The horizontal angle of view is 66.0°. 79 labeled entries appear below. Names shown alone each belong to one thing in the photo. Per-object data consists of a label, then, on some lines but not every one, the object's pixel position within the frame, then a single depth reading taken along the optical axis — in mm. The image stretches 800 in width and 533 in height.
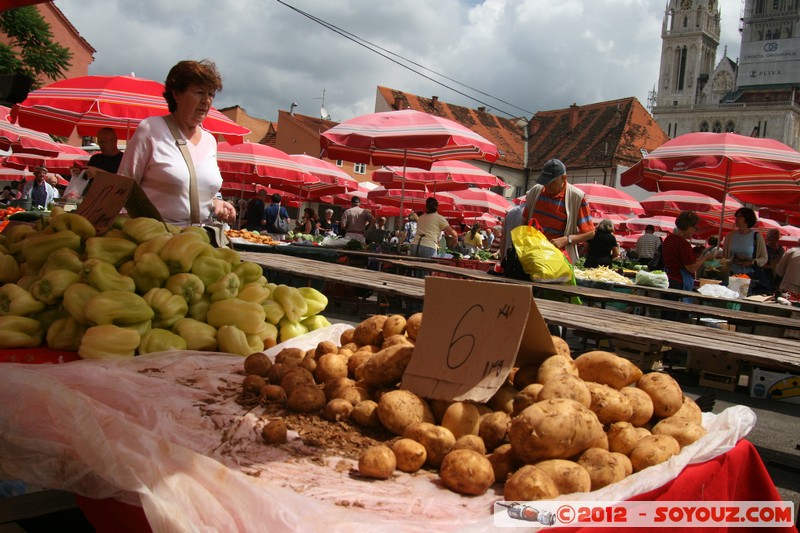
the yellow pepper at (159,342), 2293
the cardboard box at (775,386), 4320
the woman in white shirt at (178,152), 3184
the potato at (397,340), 2100
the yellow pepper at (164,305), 2344
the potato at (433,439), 1584
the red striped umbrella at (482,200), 18438
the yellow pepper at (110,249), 2449
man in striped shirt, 5329
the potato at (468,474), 1423
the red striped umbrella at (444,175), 13055
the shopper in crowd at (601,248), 10117
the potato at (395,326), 2275
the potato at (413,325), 2189
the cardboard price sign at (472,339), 1771
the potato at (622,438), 1623
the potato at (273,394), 1880
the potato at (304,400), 1817
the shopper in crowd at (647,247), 13281
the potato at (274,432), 1596
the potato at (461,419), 1678
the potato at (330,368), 2084
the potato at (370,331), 2359
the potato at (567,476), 1395
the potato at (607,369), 1906
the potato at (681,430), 1712
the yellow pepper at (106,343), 2117
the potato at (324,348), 2236
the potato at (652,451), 1554
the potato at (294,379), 1895
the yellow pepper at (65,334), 2264
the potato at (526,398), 1720
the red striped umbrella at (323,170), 14516
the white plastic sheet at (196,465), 1229
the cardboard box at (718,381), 3891
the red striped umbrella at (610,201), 15172
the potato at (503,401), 1829
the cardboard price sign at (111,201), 2717
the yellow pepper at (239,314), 2471
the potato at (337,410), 1793
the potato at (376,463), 1471
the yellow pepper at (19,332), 2158
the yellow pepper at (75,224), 2680
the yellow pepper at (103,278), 2296
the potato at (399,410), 1666
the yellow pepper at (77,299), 2230
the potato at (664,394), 1858
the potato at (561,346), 2002
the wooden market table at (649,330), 2543
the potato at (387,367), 1947
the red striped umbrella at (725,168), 7504
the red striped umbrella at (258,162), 12438
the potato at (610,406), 1715
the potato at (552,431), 1460
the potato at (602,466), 1462
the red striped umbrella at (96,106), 6742
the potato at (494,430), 1667
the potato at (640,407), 1795
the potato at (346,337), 2518
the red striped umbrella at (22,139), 11191
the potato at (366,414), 1764
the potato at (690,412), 1843
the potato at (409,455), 1543
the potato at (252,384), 1948
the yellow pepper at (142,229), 2604
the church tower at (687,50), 100125
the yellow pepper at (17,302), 2275
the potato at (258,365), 2105
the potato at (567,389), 1624
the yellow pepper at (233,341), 2432
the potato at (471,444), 1567
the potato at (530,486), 1337
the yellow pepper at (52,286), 2320
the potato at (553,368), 1806
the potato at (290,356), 2162
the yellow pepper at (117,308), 2164
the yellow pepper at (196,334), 2404
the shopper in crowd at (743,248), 8641
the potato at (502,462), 1536
